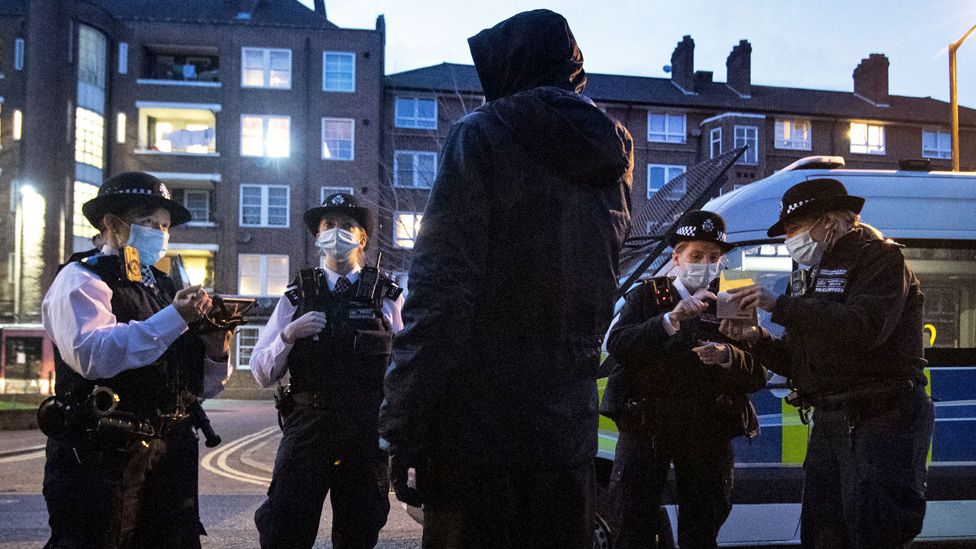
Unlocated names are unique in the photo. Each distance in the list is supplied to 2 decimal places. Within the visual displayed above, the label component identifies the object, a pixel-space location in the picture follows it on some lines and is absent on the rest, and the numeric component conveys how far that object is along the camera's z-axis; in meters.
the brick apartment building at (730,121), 33.88
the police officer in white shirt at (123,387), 2.84
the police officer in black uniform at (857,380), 3.05
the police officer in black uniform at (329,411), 3.53
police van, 4.46
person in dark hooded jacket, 1.85
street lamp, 15.73
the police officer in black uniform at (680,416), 3.68
